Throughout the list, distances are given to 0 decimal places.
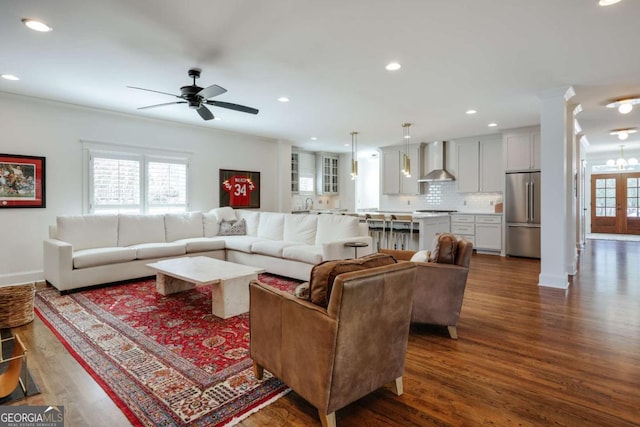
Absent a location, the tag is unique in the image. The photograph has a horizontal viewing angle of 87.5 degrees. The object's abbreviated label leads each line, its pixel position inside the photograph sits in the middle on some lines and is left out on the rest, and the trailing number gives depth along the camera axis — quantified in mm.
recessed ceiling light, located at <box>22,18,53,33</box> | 2658
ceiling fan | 3447
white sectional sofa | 4305
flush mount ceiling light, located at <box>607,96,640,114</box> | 4721
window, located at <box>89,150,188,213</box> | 5363
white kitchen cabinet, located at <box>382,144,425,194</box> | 8297
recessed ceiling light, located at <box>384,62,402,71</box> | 3518
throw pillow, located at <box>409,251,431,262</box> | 3019
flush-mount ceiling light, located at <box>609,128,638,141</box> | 7084
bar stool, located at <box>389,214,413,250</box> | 5965
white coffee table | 3275
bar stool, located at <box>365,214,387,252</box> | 6281
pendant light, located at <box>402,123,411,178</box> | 6066
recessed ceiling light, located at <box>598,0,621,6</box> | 2416
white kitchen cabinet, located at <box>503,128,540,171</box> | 6543
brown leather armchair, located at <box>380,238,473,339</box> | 2809
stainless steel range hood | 7902
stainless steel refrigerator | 6575
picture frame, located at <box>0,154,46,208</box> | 4484
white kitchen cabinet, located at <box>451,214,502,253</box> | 7020
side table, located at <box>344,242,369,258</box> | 4473
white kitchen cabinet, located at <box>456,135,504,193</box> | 7191
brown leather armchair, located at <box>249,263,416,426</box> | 1591
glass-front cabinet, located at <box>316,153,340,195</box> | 9680
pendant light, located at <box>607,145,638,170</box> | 9961
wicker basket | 3010
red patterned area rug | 1906
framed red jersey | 7043
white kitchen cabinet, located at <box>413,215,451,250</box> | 5883
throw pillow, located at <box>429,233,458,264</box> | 2857
